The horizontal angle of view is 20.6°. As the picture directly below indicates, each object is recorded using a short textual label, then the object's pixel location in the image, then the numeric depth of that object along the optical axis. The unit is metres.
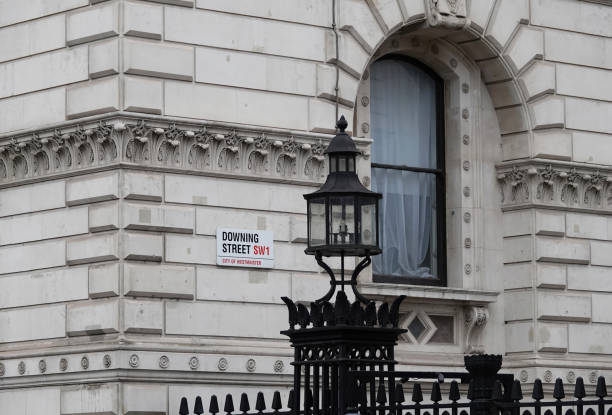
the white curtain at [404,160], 24.42
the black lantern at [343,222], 15.89
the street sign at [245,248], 21.61
